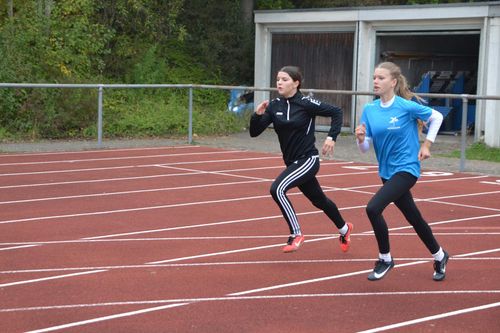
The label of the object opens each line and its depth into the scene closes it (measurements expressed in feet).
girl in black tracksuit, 42.83
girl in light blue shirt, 36.37
